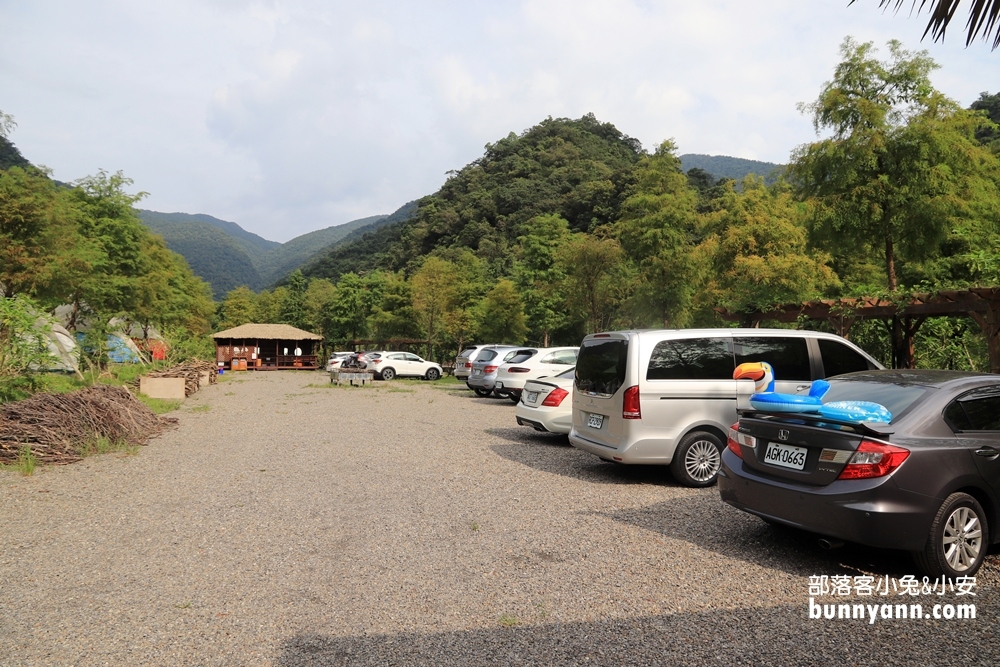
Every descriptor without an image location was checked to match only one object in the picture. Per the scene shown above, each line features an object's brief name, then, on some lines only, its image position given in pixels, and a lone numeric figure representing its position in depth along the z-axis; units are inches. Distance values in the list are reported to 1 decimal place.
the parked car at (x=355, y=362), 1249.6
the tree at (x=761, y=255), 753.0
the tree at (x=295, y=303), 2928.2
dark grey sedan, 162.4
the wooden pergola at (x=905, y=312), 388.2
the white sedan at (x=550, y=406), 412.5
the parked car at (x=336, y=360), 1428.4
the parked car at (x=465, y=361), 994.5
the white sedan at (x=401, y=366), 1269.7
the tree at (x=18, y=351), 448.5
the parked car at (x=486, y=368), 807.1
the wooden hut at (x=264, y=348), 1998.0
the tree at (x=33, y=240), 660.1
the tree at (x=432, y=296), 1664.6
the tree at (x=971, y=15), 133.6
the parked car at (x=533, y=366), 625.0
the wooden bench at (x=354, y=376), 1119.6
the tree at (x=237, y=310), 3011.8
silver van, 285.3
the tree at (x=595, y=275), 1096.2
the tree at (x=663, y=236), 919.0
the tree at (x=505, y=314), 1422.2
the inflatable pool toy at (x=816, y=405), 172.4
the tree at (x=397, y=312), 1818.4
